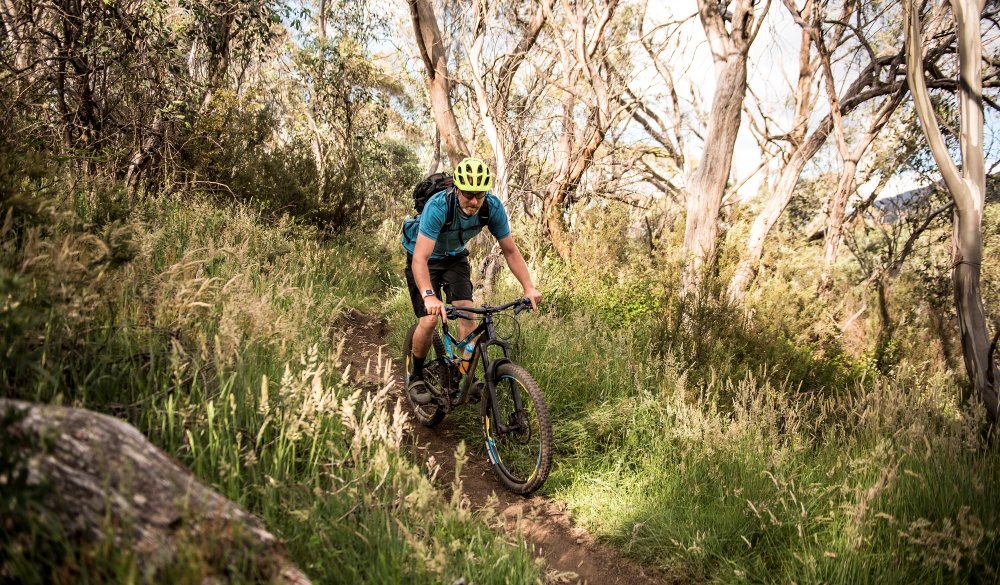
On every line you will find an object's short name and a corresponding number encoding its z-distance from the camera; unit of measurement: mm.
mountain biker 4289
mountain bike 4102
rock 1524
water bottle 4703
